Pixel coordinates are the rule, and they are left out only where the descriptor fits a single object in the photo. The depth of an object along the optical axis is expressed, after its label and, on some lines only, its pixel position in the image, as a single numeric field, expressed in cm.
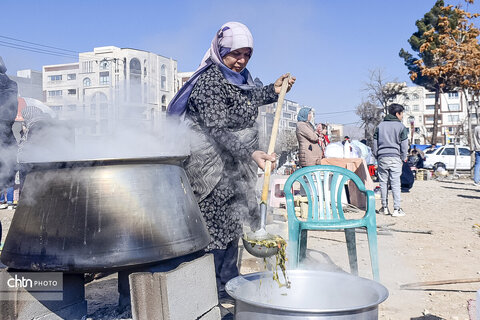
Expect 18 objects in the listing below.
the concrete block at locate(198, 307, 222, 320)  236
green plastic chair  345
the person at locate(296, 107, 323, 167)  750
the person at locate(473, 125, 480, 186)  1217
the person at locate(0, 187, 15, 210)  915
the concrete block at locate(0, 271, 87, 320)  216
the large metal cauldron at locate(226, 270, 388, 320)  190
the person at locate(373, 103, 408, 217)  769
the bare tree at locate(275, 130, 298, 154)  2838
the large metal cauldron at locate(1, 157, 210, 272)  189
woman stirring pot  276
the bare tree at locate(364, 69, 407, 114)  3991
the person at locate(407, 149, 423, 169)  1938
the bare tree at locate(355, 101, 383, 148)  4116
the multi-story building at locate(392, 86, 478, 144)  7950
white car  2536
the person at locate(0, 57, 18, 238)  278
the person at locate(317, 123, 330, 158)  1023
